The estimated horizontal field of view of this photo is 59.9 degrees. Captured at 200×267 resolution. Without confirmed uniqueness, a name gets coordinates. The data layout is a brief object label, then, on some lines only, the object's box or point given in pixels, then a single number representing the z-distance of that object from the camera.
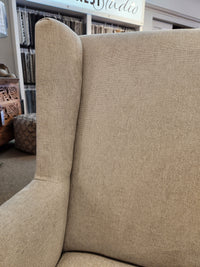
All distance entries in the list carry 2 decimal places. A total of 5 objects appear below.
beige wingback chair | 0.39
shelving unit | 1.94
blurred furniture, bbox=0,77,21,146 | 1.57
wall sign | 2.03
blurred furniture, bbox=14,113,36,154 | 1.61
